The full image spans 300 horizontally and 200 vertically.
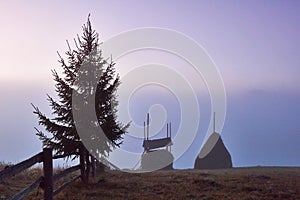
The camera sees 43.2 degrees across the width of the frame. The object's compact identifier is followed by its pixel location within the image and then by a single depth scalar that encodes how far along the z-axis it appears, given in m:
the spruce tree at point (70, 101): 17.19
